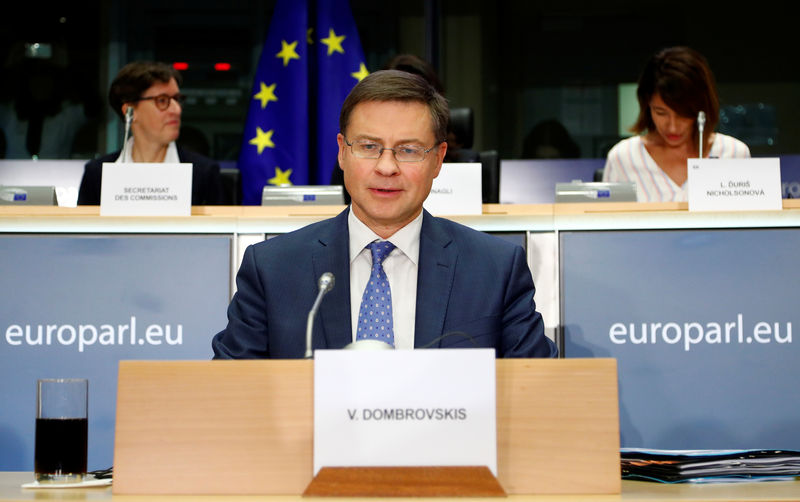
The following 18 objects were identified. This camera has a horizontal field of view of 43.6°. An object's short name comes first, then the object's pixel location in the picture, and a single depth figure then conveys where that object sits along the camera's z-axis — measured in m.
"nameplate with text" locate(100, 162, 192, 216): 3.24
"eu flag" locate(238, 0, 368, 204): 5.26
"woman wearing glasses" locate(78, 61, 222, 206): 4.29
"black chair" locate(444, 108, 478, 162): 4.26
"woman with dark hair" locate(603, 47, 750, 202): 3.90
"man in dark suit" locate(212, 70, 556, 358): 2.20
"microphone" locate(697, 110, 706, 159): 3.61
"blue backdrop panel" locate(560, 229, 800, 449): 3.02
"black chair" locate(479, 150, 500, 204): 4.15
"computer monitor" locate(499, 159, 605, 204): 6.21
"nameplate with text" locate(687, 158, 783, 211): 3.13
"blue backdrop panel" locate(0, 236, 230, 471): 3.07
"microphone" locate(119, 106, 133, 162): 4.07
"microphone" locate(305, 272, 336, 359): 1.72
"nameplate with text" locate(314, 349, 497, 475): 1.50
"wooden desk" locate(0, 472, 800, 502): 1.50
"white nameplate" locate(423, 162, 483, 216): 3.25
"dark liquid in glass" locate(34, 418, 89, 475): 1.81
